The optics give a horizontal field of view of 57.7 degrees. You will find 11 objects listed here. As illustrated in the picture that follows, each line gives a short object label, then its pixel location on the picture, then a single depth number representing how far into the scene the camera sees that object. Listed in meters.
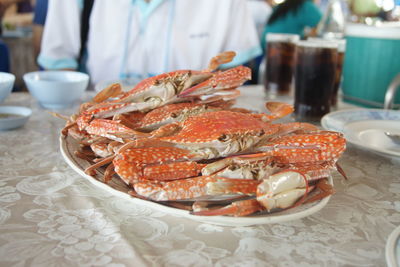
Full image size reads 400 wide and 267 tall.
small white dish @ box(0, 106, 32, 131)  0.81
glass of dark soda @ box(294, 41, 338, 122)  0.93
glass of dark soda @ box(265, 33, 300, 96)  1.16
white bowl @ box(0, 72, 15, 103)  0.88
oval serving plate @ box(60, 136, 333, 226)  0.42
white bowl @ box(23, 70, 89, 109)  0.93
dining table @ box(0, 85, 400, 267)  0.40
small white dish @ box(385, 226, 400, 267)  0.36
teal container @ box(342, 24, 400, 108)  1.07
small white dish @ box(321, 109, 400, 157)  0.75
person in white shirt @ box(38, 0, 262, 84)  1.65
